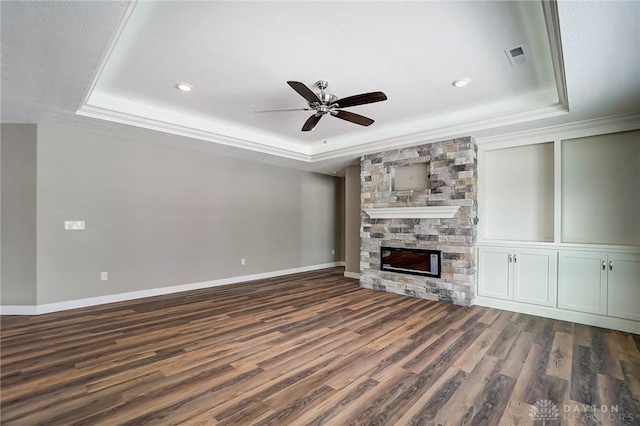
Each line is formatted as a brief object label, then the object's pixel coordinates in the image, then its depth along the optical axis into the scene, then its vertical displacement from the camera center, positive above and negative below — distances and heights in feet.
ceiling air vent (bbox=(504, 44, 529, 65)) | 8.66 +4.85
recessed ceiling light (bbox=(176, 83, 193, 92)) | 11.15 +4.85
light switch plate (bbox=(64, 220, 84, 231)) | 13.69 -0.63
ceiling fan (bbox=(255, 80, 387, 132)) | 9.55 +3.85
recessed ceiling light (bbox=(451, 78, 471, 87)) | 10.75 +4.86
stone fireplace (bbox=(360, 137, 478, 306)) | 14.66 -0.63
